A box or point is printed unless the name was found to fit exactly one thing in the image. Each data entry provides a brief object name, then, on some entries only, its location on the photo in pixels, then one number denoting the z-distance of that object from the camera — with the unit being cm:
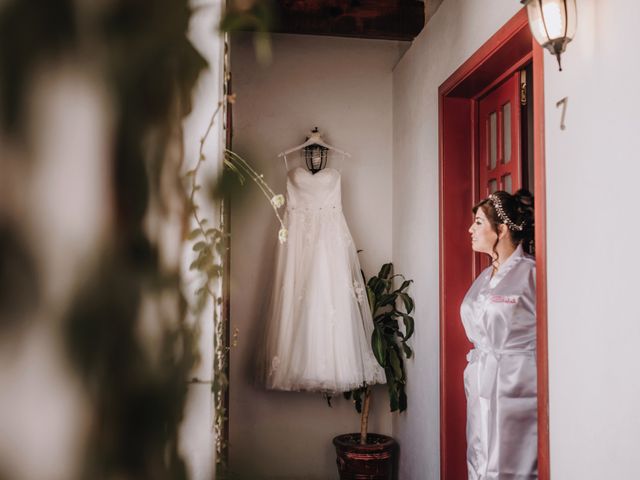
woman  244
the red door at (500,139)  288
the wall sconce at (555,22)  188
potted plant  377
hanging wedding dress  378
